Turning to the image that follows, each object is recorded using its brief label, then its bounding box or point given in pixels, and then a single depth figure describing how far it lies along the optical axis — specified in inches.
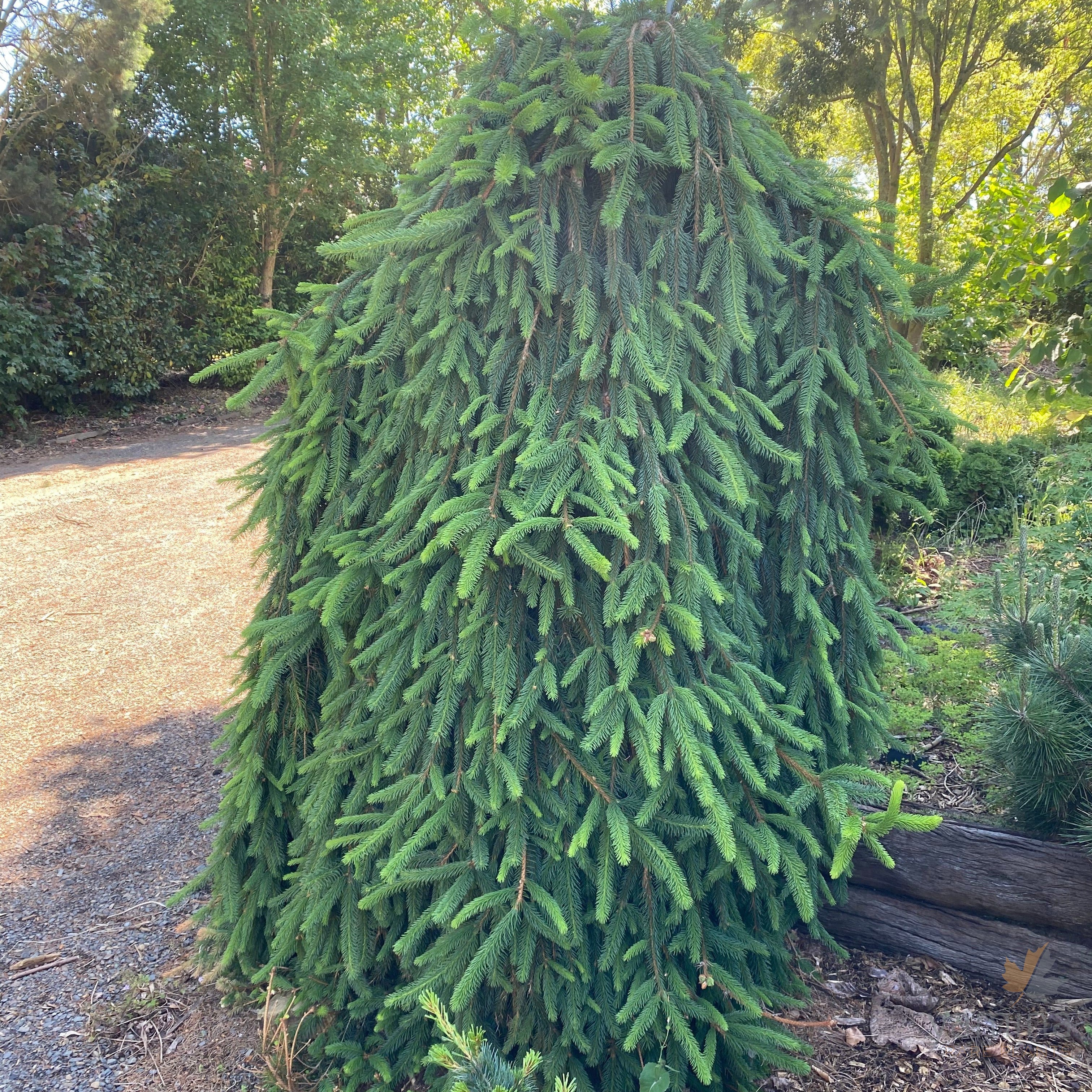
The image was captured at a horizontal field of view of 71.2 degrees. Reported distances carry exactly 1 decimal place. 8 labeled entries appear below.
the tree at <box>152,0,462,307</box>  458.3
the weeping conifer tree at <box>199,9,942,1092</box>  81.1
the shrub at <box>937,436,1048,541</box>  224.1
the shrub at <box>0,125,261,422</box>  370.9
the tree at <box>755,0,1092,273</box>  358.9
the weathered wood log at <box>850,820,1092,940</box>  97.7
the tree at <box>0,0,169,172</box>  363.3
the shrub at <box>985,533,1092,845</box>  97.2
